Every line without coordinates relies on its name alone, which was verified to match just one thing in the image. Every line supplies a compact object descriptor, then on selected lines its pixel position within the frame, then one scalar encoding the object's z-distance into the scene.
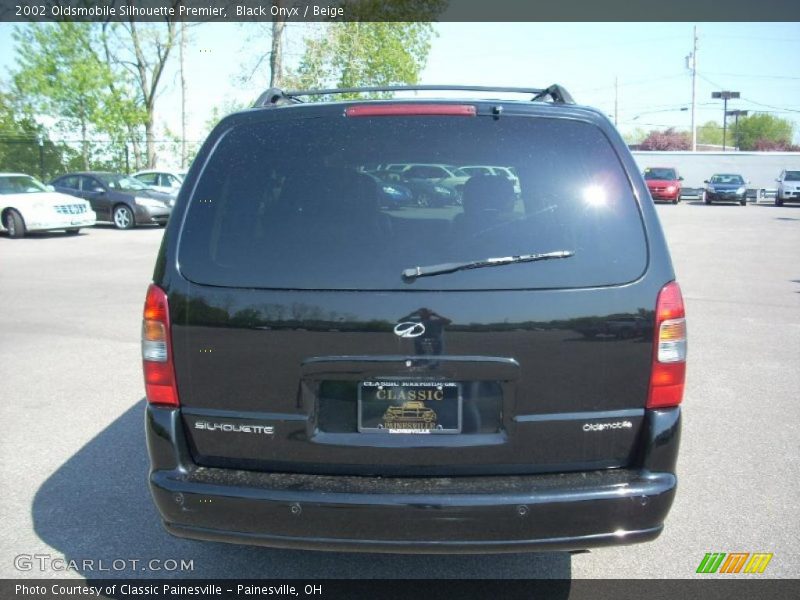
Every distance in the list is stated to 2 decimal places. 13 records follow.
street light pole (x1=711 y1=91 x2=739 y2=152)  91.75
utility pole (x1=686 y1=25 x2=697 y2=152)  62.97
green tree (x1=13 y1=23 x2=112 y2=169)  31.30
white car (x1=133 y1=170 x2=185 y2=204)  25.91
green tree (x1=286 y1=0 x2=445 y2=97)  27.59
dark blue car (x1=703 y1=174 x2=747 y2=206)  39.31
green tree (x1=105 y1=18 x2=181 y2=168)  40.00
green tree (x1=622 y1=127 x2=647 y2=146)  127.69
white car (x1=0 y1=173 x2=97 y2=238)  19.73
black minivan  2.80
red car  40.16
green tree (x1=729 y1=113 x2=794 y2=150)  113.69
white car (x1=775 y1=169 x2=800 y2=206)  36.62
